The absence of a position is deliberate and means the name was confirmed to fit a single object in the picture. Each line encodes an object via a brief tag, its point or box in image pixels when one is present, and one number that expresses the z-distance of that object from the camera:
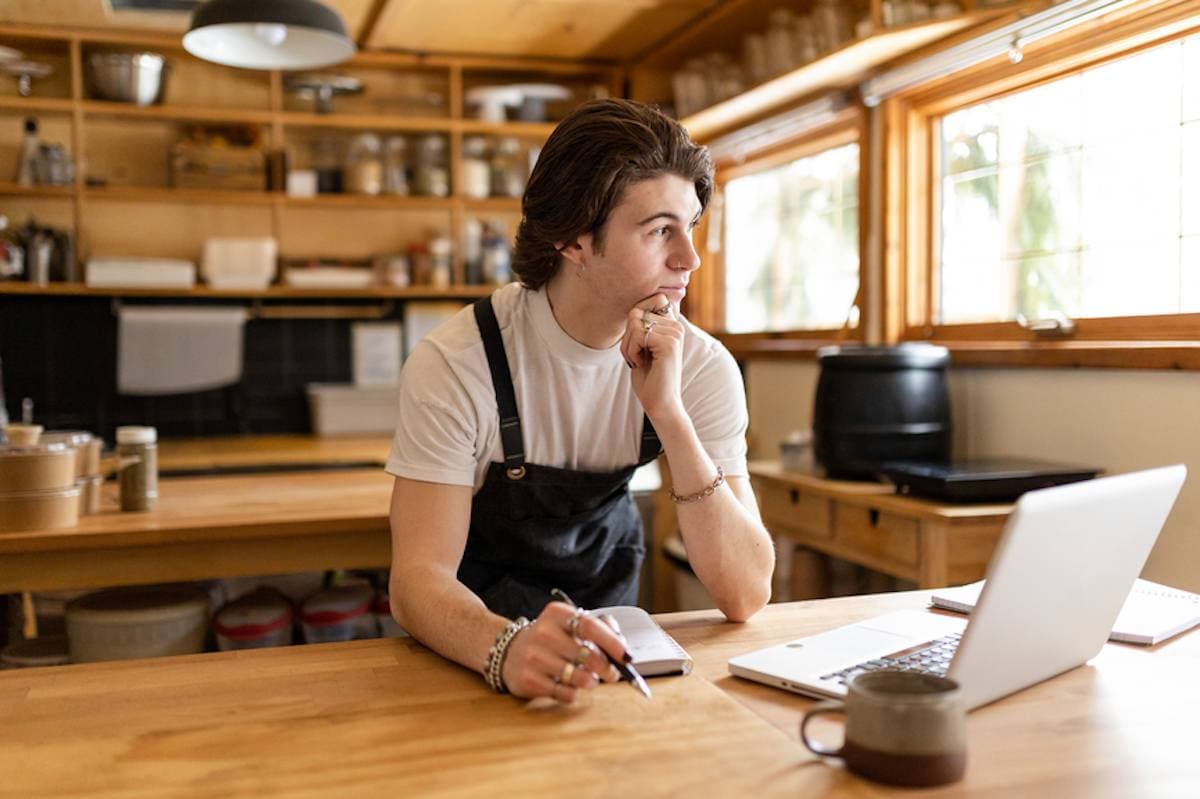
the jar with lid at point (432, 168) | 4.80
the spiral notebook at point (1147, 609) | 1.39
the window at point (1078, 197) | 2.46
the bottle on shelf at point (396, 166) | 4.77
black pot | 2.79
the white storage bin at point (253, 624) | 2.55
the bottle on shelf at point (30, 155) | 4.32
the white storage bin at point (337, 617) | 2.75
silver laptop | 1.00
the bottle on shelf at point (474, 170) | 4.87
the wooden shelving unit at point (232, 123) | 4.41
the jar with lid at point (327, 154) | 4.85
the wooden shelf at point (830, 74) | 2.83
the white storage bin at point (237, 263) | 4.54
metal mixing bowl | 4.30
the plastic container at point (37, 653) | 2.49
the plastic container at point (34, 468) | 2.22
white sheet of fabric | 4.47
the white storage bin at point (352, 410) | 4.65
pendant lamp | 2.64
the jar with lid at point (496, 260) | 4.91
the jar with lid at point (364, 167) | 4.68
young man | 1.54
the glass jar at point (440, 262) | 4.84
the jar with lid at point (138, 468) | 2.52
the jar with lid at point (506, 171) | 4.95
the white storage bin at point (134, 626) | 2.42
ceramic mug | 0.92
